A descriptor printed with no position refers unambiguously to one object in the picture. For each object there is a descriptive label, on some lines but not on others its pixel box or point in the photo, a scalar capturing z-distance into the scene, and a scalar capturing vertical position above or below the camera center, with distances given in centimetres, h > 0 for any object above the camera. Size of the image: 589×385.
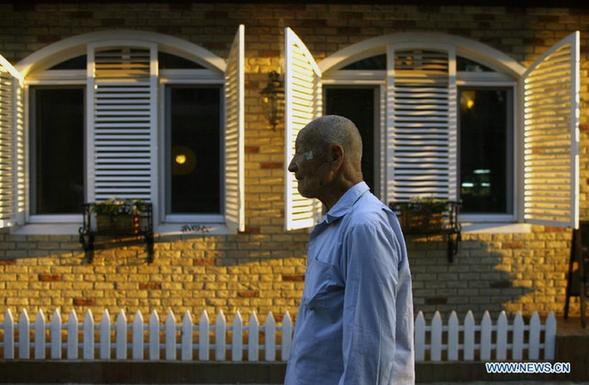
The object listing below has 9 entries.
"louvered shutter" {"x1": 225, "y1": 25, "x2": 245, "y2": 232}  663 +44
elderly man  228 -32
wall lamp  738 +84
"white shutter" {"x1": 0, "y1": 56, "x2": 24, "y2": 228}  716 +35
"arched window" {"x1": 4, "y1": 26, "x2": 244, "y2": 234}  745 +52
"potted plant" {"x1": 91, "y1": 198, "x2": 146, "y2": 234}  723 -37
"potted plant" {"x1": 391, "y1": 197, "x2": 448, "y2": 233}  734 -33
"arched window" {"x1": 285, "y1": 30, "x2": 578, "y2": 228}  735 +66
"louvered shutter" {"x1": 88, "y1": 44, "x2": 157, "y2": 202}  745 +58
